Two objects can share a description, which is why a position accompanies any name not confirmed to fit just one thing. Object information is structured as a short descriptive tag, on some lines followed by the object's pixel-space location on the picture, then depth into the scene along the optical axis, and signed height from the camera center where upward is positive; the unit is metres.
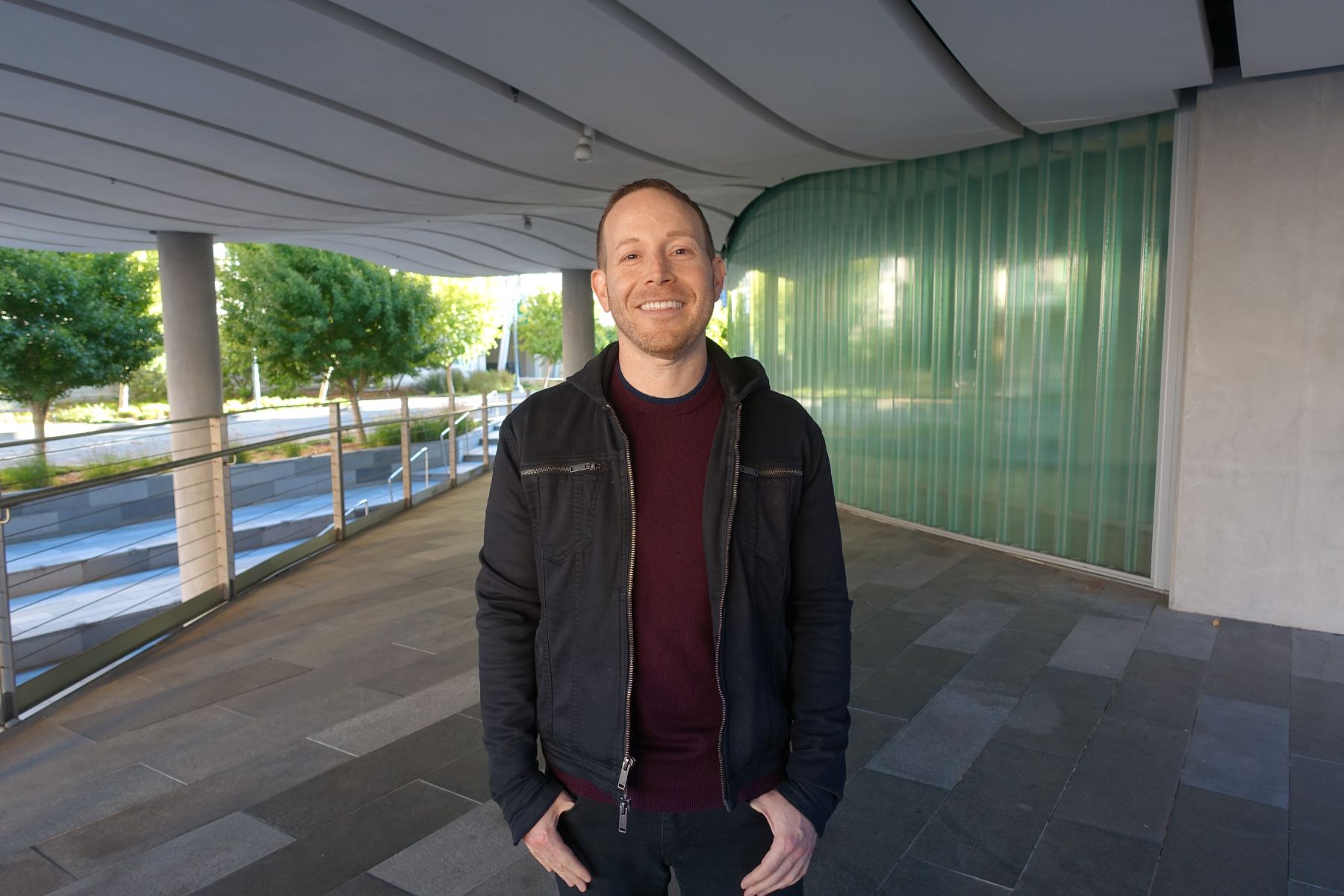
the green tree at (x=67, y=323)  19.00 +1.05
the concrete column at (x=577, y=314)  17.89 +1.05
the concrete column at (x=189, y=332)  10.28 +0.44
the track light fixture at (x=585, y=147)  6.90 +1.72
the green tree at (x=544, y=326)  43.16 +1.98
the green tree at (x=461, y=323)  27.38 +1.45
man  1.58 -0.45
